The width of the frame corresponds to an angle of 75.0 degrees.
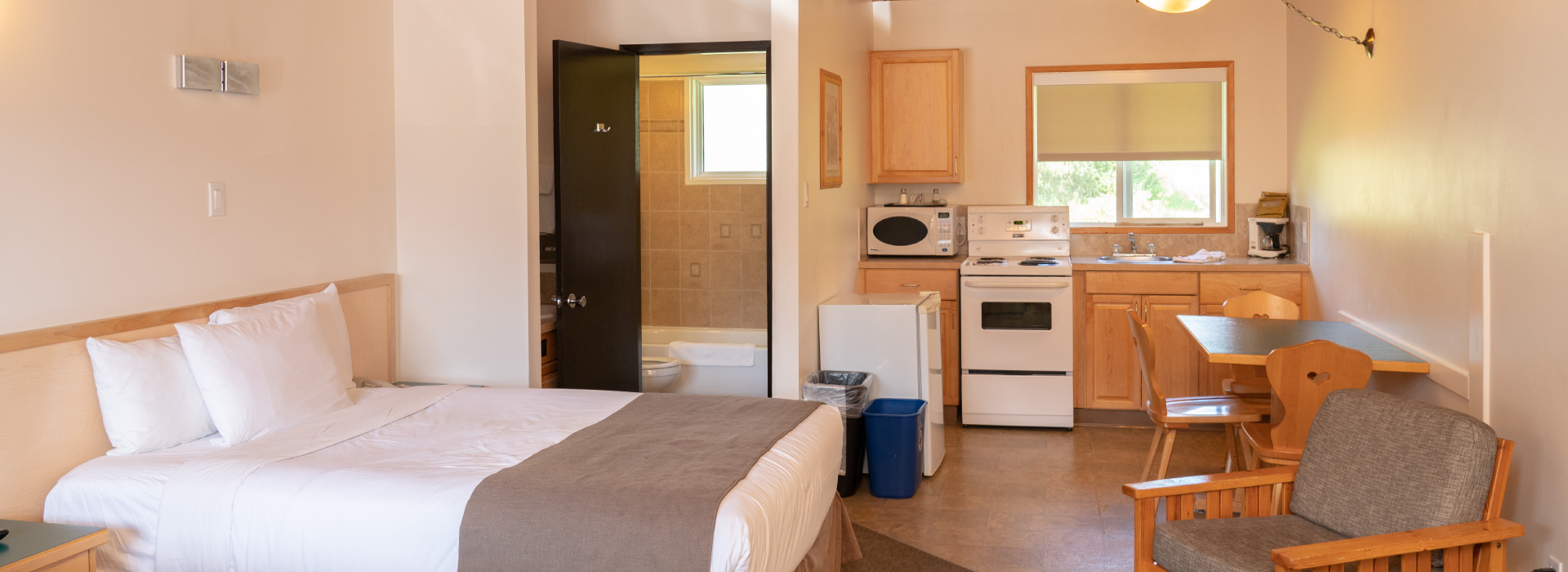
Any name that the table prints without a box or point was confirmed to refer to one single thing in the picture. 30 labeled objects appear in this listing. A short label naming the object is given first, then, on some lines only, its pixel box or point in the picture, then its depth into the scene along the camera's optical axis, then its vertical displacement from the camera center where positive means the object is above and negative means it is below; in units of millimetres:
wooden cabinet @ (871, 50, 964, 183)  5879 +796
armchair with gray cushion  2197 -613
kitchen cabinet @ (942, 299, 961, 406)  5566 -561
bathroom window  6453 +797
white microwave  5746 +116
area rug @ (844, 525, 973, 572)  3459 -1060
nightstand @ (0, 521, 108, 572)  2070 -601
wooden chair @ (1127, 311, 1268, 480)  3787 -606
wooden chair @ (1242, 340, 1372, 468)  3068 -397
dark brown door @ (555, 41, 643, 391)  4312 +157
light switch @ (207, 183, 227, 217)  3090 +173
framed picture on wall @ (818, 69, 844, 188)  4750 +587
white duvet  2332 -591
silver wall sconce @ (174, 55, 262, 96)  2977 +548
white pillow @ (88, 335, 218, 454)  2664 -363
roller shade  5848 +779
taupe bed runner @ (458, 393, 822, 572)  2234 -574
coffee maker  5469 +56
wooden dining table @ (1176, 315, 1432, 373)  3232 -319
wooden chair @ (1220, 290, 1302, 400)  4457 -259
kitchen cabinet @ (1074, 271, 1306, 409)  5242 -403
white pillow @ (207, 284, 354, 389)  3377 -235
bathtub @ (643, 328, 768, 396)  5957 -743
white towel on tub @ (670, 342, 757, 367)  5992 -595
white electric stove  5258 -474
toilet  5590 -660
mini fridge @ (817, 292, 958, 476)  4496 -419
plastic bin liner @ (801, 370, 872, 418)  4199 -589
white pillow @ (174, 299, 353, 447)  2803 -332
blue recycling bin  4184 -818
